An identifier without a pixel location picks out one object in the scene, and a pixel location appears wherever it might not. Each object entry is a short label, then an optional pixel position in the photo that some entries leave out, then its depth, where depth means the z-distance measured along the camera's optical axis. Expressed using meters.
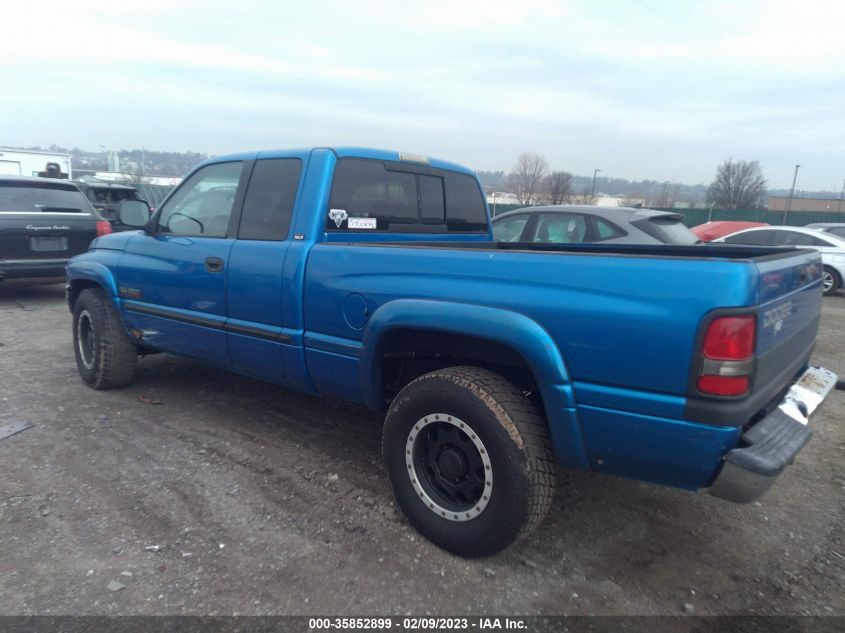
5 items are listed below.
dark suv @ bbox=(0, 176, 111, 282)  7.61
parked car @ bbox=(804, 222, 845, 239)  13.16
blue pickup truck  2.08
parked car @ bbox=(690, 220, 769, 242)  13.76
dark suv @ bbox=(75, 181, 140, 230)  12.36
